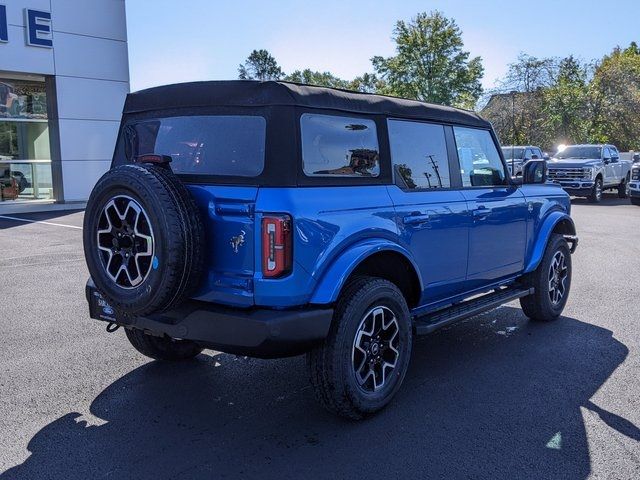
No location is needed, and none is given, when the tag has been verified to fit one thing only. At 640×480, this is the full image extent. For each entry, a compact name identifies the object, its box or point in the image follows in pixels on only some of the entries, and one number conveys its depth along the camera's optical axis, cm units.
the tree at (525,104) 3669
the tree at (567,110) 3497
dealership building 1770
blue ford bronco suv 325
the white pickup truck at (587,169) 1977
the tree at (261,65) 9519
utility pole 3445
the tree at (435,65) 3716
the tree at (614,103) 3481
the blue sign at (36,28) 1678
